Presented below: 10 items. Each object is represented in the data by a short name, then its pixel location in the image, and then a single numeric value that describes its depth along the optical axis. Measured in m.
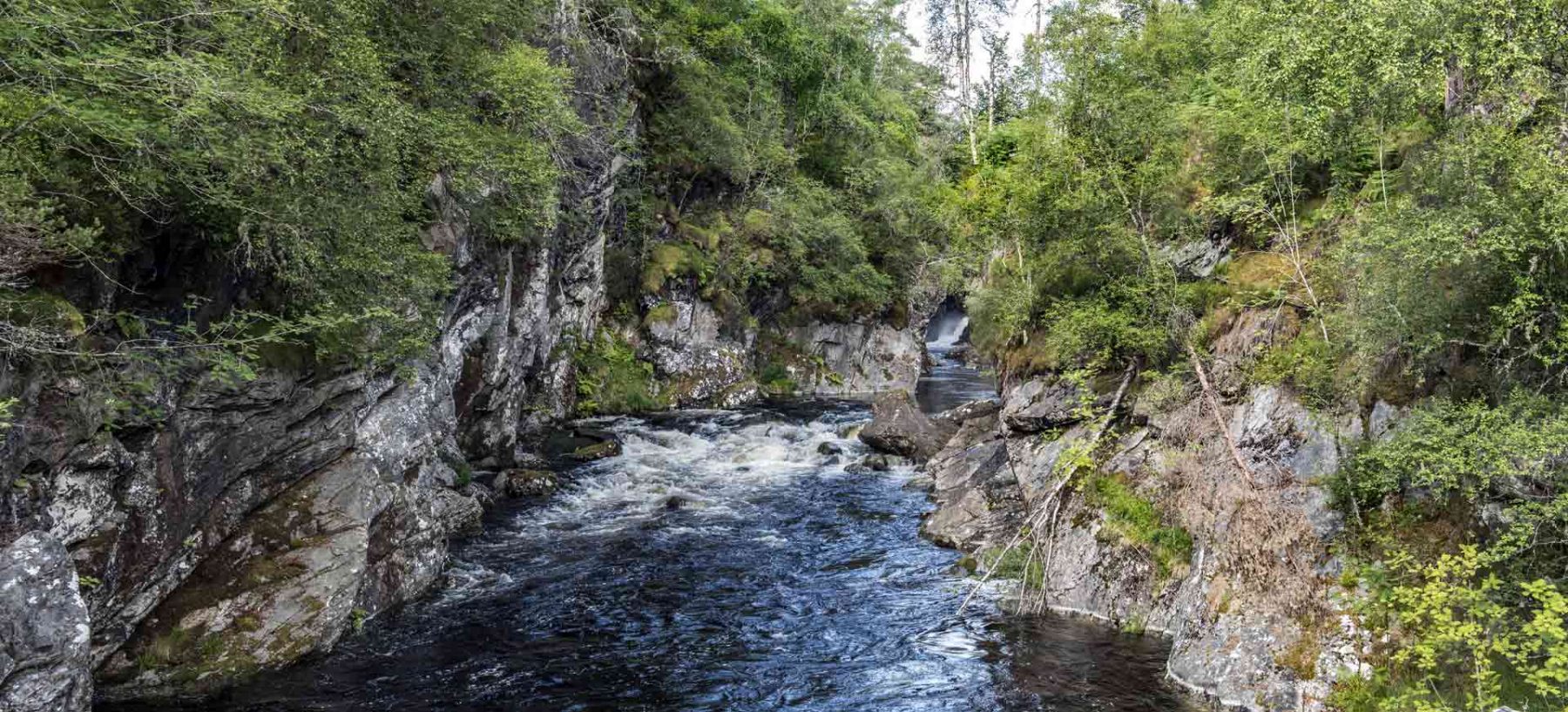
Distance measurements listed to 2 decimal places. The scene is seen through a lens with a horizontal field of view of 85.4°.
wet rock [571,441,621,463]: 23.83
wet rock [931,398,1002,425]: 26.34
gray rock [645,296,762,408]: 33.66
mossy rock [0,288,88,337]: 8.19
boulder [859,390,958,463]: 24.58
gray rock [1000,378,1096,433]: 16.30
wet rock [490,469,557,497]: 19.98
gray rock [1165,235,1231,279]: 15.36
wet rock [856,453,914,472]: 23.55
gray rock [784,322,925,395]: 40.22
